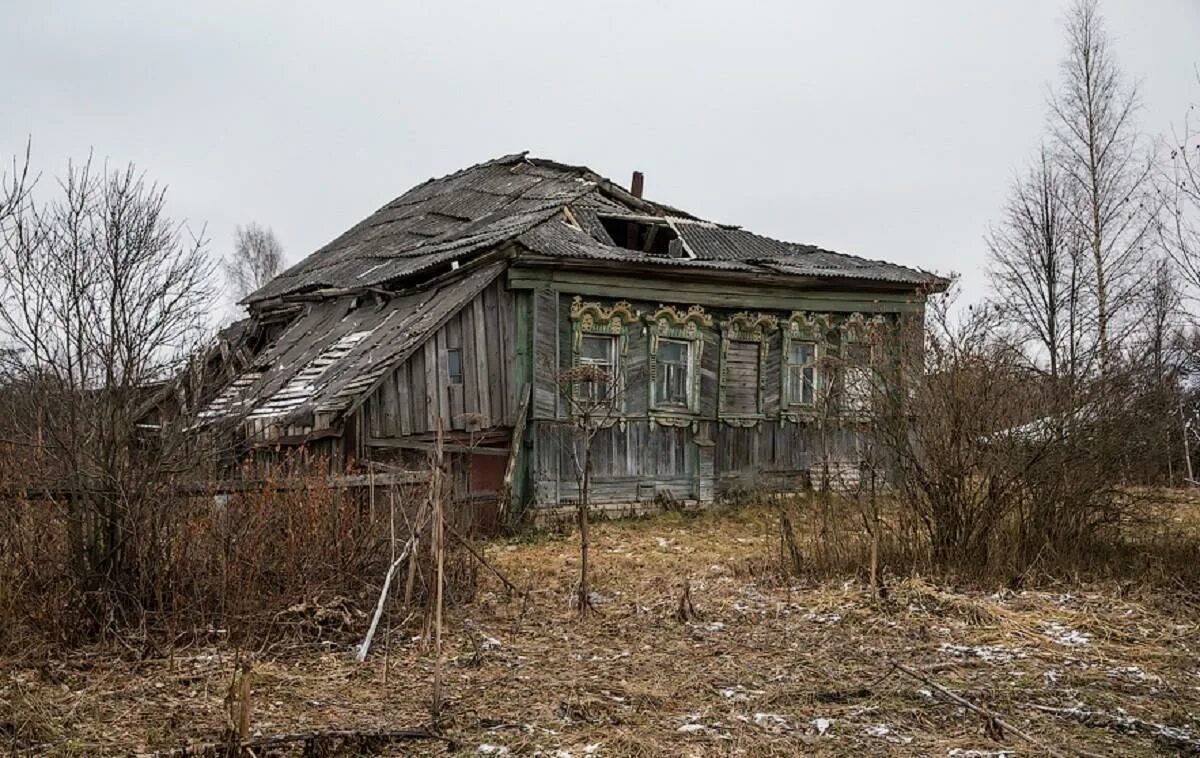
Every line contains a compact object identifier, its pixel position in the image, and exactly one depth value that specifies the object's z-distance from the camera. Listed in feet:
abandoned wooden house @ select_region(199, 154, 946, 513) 43.06
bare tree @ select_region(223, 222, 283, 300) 151.64
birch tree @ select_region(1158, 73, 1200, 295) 30.78
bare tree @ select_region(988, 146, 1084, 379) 73.67
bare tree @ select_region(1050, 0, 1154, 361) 70.18
